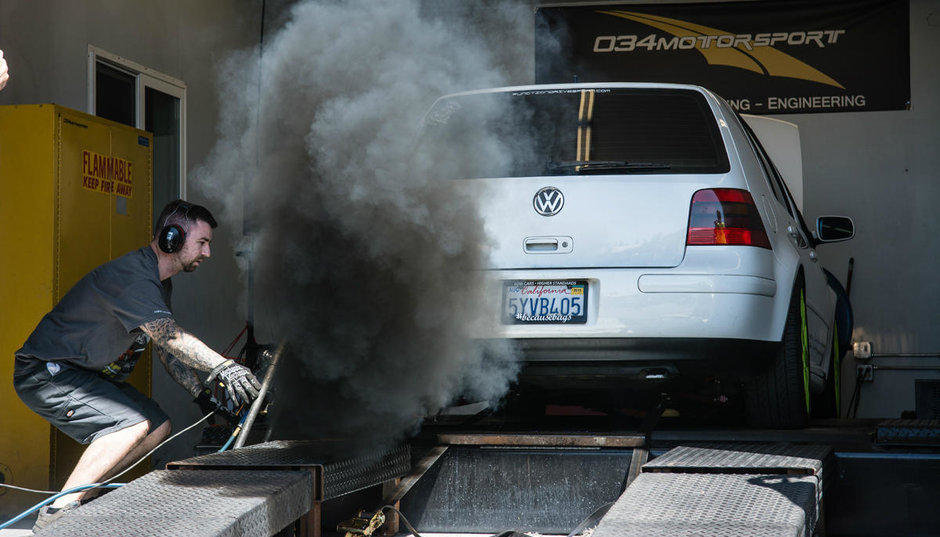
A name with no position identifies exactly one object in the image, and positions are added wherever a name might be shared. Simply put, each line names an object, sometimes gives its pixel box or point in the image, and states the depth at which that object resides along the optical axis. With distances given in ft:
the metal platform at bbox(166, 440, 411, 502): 23.02
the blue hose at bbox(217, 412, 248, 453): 27.41
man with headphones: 28.63
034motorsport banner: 67.97
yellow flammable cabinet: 37.04
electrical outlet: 66.64
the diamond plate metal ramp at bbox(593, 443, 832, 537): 18.25
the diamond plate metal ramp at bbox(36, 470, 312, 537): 18.75
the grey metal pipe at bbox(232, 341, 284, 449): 26.89
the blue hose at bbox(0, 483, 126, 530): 23.77
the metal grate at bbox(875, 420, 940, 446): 24.84
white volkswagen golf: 26.99
